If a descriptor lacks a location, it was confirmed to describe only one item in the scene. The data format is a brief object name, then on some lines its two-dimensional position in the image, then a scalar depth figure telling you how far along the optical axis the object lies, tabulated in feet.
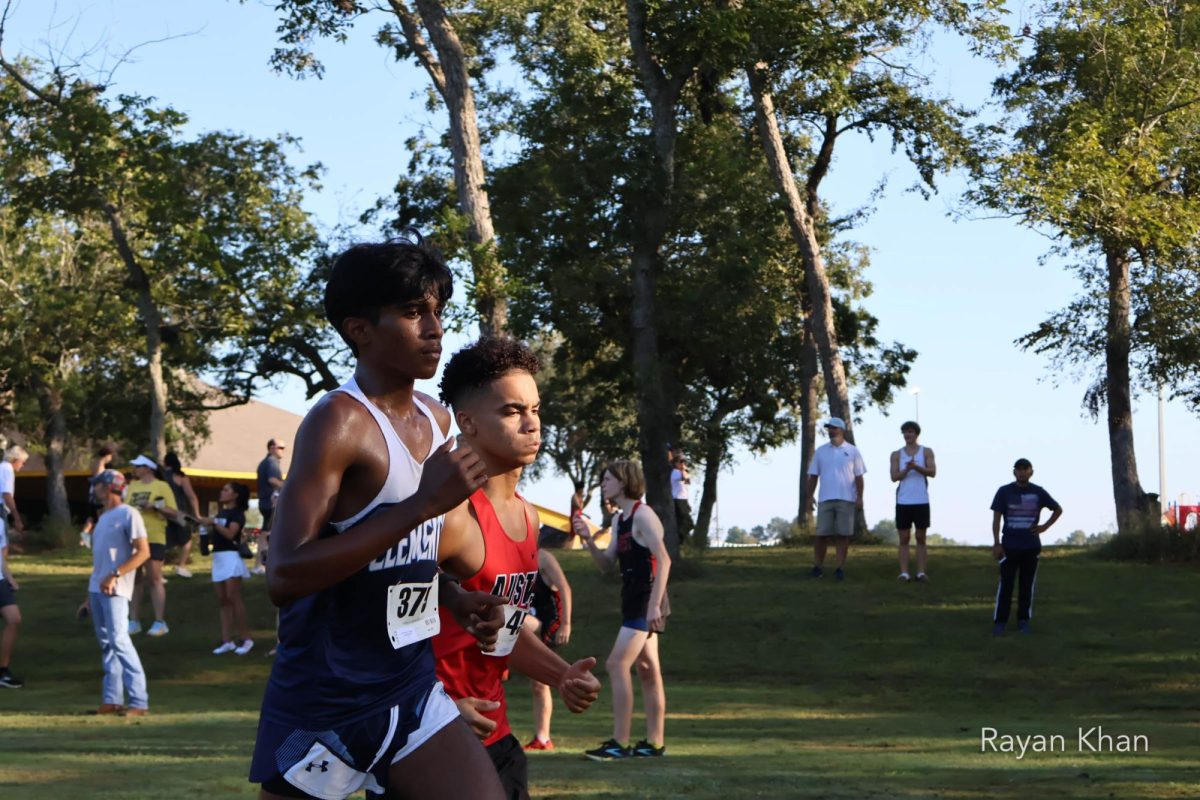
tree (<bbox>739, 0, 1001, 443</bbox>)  80.79
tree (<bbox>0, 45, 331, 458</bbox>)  91.25
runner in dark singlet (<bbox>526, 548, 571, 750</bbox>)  34.76
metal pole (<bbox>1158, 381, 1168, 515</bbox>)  188.96
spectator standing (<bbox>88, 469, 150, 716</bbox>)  44.11
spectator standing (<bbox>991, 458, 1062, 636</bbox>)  58.75
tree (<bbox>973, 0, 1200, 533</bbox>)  84.99
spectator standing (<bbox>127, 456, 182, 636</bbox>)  63.16
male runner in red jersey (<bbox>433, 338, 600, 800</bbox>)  15.43
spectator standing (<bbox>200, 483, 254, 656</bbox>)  59.31
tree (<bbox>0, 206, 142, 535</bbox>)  144.46
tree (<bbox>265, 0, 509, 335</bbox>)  69.82
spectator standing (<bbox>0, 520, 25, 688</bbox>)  51.78
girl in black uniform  36.09
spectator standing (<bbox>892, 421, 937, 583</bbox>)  66.18
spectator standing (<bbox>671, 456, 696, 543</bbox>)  86.12
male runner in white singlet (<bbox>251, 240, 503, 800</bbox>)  12.46
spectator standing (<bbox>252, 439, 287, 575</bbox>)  72.49
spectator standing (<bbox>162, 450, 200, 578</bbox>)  67.31
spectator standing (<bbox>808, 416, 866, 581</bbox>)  67.82
